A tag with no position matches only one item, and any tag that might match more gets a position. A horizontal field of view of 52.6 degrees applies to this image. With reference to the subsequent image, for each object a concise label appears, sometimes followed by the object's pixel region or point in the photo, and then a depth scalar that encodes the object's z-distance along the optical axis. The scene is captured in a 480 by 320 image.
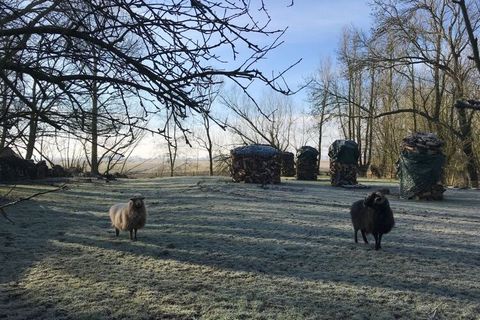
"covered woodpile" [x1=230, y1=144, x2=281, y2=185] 19.94
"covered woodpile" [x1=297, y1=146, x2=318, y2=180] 26.42
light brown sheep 7.99
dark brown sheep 7.07
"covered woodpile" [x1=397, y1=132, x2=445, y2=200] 15.58
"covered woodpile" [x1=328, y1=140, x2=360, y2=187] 21.53
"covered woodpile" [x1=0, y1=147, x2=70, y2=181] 19.66
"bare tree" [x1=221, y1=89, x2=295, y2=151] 46.40
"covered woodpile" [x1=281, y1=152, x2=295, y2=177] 32.62
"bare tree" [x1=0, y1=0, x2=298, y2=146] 3.19
